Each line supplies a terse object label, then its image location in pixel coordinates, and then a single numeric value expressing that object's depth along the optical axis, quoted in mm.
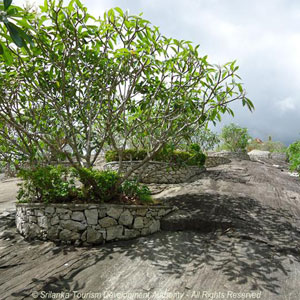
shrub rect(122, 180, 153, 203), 6949
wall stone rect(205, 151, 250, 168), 20161
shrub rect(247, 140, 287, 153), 36428
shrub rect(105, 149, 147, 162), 12416
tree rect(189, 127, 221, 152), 29509
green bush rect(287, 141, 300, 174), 8926
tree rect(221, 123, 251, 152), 25906
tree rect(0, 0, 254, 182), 5816
